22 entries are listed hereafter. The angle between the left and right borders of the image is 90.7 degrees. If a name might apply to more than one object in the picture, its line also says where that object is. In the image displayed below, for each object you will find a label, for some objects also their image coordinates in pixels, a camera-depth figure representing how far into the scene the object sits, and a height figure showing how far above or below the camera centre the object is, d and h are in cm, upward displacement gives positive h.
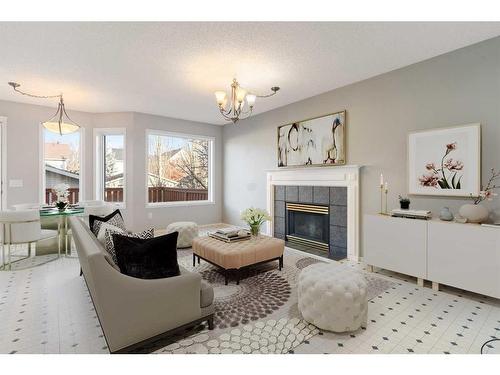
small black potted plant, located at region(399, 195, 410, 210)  303 -21
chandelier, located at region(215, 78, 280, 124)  304 +112
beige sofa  149 -76
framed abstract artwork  397 +80
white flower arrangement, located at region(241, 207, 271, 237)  338 -42
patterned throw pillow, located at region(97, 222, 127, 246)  206 -38
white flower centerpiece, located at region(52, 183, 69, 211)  393 -13
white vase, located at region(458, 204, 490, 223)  248 -27
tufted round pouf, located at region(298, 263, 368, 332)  190 -90
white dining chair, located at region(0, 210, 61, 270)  318 -51
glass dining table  358 -47
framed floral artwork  266 +29
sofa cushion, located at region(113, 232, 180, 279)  168 -47
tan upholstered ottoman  279 -77
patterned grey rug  177 -113
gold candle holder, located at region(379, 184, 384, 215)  345 -19
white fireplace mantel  371 +10
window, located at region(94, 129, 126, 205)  545 +50
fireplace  424 -71
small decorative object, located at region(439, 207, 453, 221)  267 -31
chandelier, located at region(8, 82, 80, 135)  388 +104
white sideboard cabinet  233 -70
